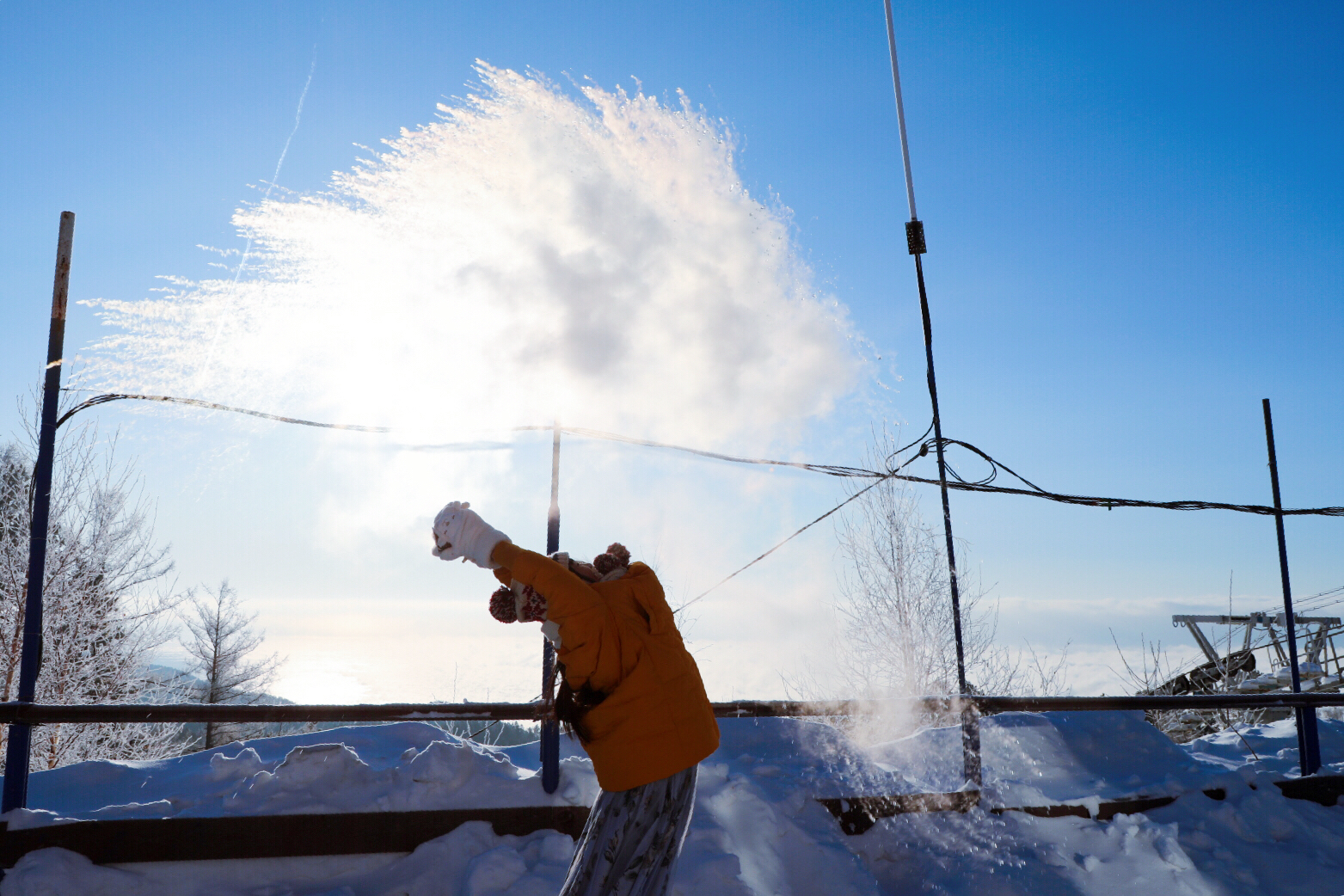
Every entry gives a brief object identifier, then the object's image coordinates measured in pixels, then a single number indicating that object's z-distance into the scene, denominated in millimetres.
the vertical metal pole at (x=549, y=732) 4648
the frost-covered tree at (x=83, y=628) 15250
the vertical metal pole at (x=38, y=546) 4254
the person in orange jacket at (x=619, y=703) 3004
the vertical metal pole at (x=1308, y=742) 6629
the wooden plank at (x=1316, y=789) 6297
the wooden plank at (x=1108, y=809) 5527
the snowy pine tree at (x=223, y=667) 25734
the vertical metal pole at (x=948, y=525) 5758
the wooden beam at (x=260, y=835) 4160
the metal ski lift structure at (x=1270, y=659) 15203
